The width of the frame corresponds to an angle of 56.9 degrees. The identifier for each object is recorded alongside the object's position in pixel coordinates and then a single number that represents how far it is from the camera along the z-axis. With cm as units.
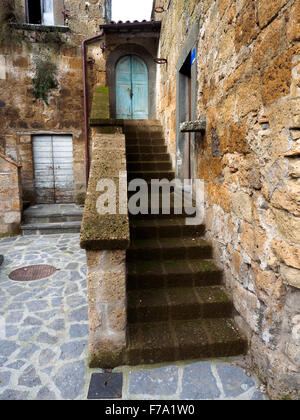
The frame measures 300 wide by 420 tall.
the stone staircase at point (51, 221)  599
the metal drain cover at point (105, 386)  188
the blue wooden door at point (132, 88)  748
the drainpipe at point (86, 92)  693
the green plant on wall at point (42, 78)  691
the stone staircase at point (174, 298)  221
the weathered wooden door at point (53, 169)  727
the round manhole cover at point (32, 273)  381
